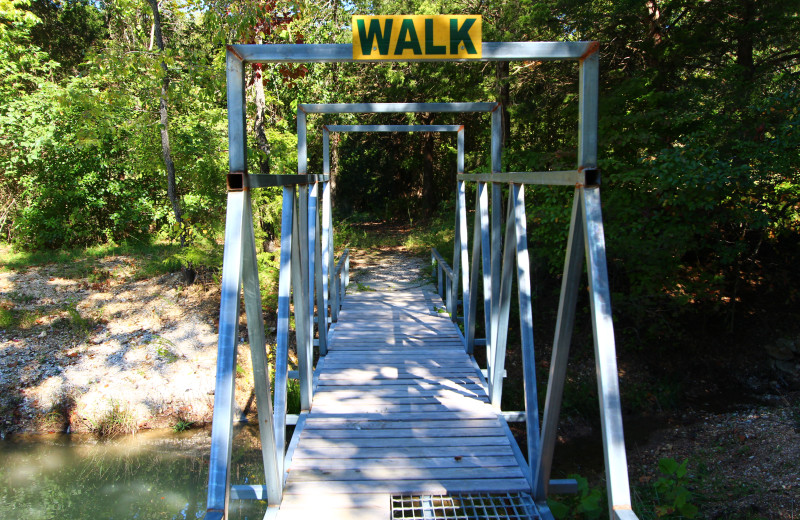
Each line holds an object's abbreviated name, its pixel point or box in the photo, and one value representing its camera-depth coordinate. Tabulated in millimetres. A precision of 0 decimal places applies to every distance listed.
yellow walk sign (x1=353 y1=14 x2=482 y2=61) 2096
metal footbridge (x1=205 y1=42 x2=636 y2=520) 1900
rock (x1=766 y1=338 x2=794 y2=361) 7129
